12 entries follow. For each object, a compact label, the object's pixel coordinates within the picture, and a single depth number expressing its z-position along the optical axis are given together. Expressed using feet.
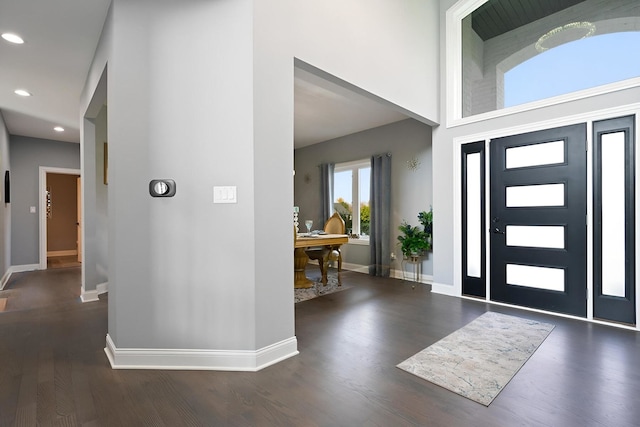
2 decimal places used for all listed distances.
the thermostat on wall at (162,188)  6.98
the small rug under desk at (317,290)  13.39
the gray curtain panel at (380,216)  17.71
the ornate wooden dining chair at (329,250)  15.12
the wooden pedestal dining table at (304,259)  14.05
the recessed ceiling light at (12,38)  8.85
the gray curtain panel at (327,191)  21.24
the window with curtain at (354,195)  19.99
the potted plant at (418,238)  15.35
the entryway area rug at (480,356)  6.36
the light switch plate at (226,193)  7.00
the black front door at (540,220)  10.50
